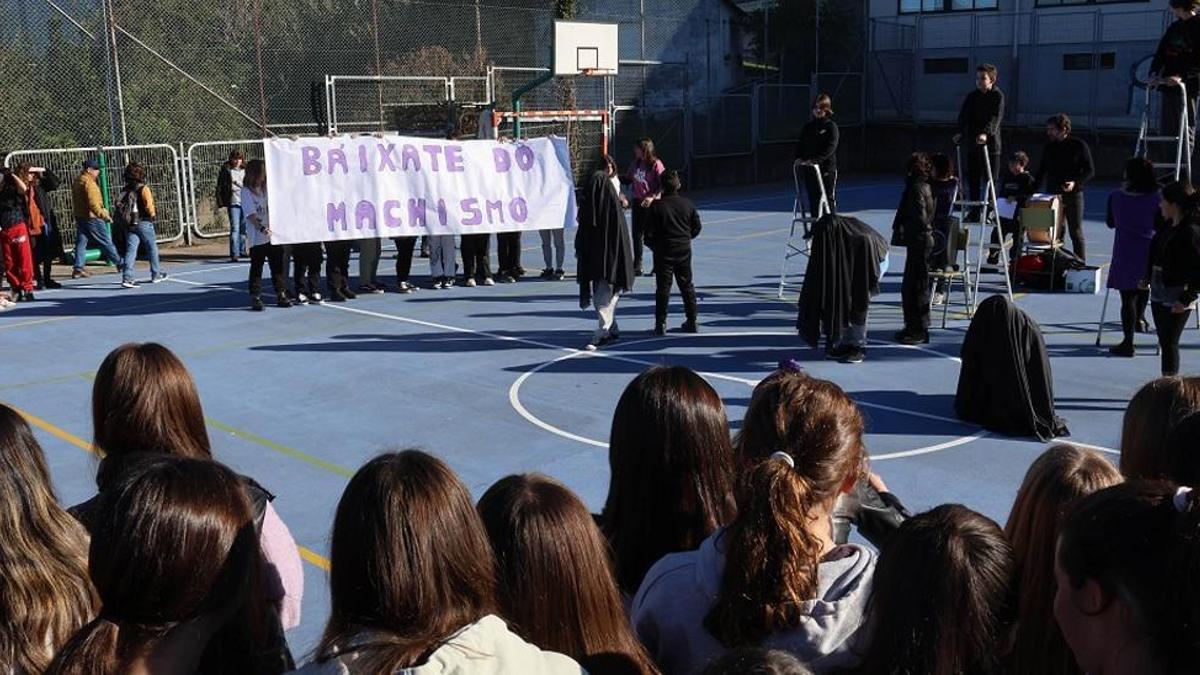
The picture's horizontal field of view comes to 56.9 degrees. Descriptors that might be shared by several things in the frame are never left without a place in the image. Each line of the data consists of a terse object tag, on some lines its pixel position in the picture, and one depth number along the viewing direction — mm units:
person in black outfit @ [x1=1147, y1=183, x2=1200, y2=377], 8898
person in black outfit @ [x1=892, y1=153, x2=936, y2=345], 11258
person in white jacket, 2414
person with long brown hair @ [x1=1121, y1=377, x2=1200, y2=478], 3646
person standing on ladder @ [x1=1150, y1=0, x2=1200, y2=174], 11953
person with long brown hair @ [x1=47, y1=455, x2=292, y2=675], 2588
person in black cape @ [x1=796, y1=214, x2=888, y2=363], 10617
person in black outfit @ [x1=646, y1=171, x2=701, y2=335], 11656
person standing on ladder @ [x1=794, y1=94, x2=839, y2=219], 14922
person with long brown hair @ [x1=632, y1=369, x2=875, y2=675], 2816
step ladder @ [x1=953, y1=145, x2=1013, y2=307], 12577
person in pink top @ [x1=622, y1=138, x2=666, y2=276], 15641
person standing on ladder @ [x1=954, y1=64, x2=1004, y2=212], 14188
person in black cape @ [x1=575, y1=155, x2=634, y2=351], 11414
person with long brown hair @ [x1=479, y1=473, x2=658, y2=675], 2756
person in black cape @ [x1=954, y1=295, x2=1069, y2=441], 8352
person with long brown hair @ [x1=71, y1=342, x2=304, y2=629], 3871
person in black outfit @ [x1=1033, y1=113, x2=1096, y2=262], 14562
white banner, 14133
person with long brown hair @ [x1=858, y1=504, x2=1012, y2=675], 2516
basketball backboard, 21469
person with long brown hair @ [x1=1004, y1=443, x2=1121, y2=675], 2729
